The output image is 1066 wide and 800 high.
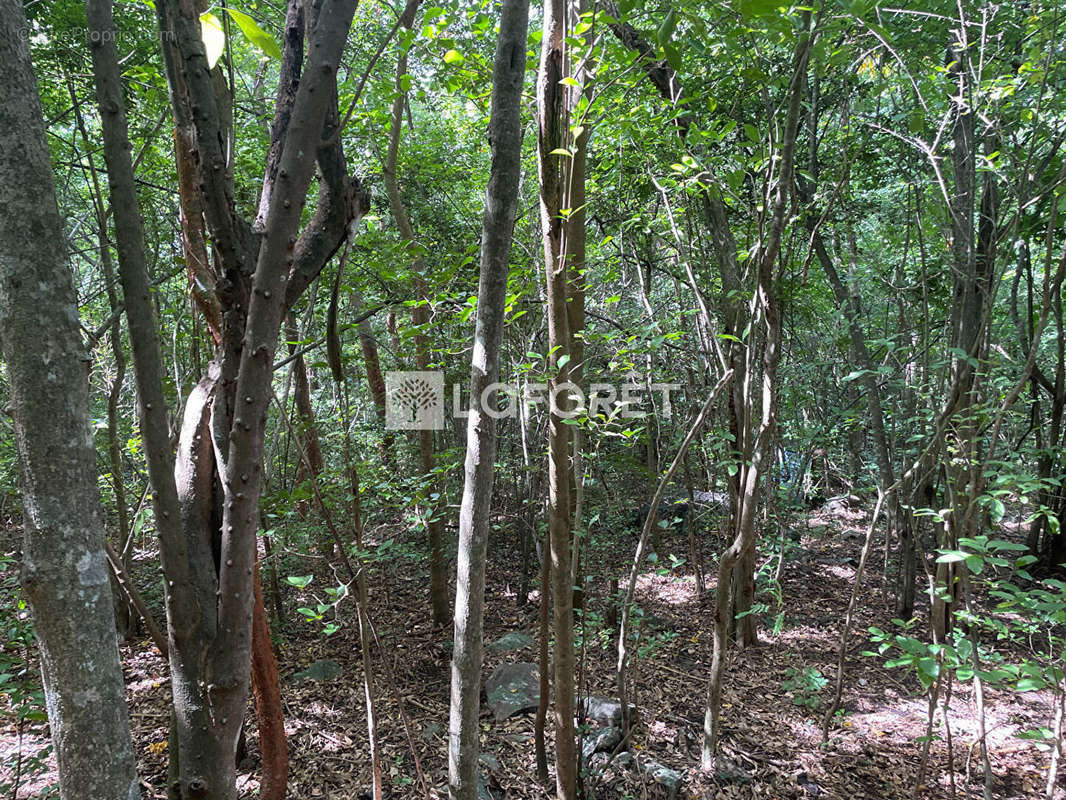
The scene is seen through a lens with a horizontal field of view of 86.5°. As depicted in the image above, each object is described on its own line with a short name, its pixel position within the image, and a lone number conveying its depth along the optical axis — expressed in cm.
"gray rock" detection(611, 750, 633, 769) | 331
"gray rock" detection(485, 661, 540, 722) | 420
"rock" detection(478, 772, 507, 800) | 327
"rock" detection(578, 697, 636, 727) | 374
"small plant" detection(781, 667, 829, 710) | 398
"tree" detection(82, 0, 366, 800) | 119
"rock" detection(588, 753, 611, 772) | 327
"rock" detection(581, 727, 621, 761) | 345
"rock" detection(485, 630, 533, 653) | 502
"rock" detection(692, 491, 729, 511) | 592
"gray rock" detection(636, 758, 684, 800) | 308
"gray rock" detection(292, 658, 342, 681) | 468
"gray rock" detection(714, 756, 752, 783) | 319
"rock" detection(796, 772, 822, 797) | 319
